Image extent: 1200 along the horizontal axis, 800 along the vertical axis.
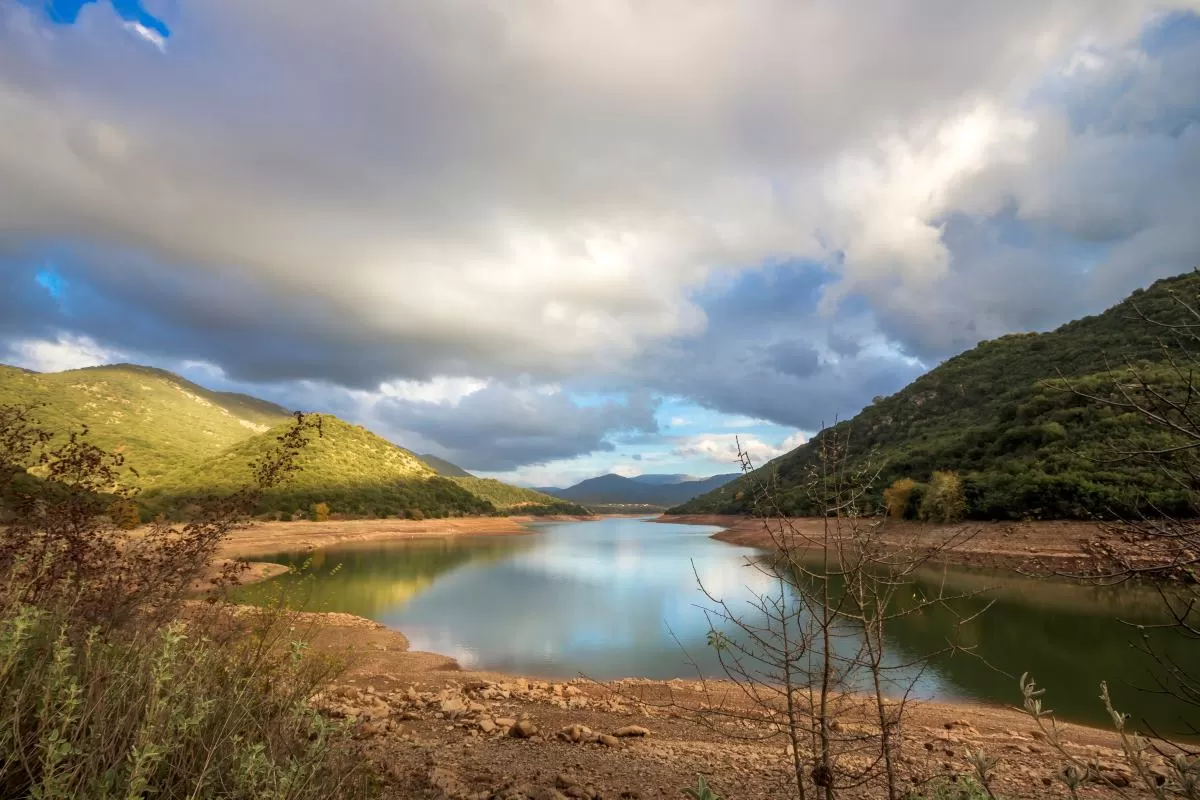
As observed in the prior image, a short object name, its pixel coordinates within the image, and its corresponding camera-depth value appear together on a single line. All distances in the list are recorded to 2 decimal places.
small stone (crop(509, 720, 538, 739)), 7.44
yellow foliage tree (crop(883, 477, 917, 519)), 43.19
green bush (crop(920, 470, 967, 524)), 37.44
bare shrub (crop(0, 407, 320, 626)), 5.20
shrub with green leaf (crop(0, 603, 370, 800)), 2.38
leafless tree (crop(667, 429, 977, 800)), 3.03
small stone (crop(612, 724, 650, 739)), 7.68
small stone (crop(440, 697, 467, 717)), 8.44
